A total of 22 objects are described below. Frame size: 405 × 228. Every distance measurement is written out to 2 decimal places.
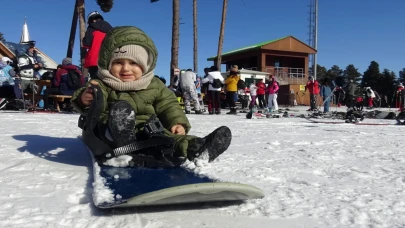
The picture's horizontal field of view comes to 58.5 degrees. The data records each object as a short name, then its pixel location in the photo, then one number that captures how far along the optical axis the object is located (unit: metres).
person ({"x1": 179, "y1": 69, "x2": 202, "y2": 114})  10.64
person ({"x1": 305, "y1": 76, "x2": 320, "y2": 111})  16.01
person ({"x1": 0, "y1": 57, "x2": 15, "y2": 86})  10.24
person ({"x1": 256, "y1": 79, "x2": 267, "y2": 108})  16.30
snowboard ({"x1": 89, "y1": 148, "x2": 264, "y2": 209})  1.48
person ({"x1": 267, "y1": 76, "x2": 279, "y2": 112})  12.48
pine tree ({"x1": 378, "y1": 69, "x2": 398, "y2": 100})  46.03
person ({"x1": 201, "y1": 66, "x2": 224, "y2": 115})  10.29
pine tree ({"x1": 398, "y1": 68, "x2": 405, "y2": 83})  48.89
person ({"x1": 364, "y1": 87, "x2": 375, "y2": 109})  19.98
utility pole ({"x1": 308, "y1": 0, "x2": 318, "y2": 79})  32.08
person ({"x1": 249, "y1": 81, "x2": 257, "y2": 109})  16.23
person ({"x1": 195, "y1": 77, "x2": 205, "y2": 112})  13.51
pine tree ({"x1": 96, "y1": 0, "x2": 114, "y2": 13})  17.61
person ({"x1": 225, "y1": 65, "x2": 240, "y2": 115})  10.95
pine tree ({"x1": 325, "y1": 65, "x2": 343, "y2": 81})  70.94
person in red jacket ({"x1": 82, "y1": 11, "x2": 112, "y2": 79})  5.02
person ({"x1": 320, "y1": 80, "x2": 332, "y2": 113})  14.17
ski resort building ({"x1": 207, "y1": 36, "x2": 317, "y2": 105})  30.69
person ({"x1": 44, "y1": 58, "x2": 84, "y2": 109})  9.06
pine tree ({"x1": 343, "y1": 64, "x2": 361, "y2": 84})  79.40
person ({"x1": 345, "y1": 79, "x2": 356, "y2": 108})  14.71
